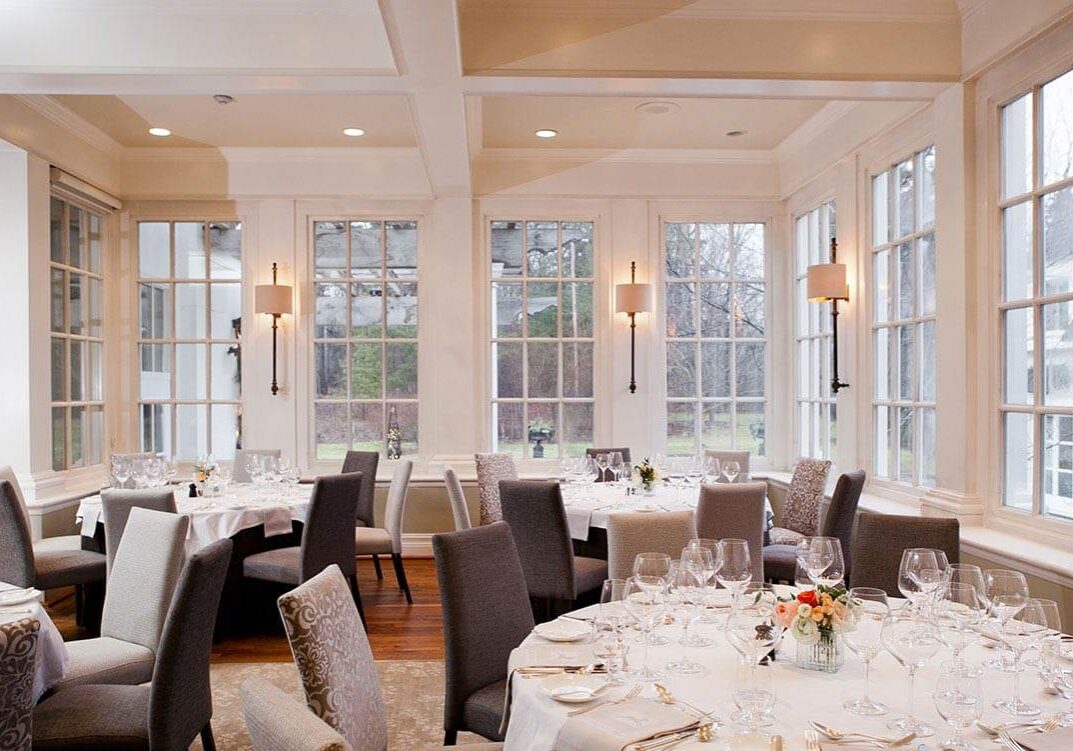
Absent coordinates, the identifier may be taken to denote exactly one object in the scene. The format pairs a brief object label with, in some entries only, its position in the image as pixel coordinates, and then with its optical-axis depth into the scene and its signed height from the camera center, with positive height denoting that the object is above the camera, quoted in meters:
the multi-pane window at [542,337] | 6.79 +0.34
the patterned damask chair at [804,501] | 4.98 -0.77
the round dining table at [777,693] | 1.64 -0.72
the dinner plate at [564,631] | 2.22 -0.71
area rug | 3.27 -1.44
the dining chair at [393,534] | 5.21 -1.00
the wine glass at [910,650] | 1.64 -0.58
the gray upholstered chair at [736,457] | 5.82 -0.58
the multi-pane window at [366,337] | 6.79 +0.36
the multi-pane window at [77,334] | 5.77 +0.36
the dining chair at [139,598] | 2.91 -0.81
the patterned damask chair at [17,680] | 1.87 -0.69
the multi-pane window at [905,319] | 4.66 +0.34
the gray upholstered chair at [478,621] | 2.47 -0.77
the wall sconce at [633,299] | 6.47 +0.63
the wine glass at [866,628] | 1.75 -0.63
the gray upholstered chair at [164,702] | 2.34 -0.97
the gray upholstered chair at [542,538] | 3.88 -0.76
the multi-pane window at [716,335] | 6.80 +0.35
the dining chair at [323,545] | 4.28 -0.89
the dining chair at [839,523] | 4.18 -0.76
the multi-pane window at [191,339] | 6.75 +0.35
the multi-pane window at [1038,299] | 3.44 +0.33
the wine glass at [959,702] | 1.54 -0.62
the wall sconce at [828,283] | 5.38 +0.62
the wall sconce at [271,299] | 6.38 +0.64
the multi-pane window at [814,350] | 5.97 +0.20
